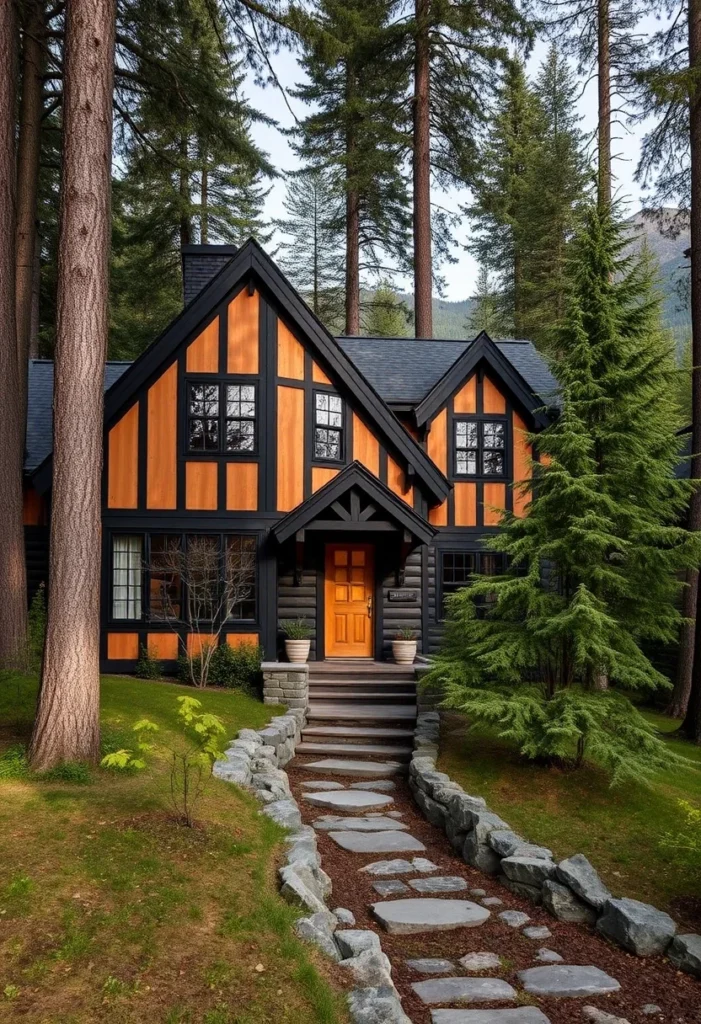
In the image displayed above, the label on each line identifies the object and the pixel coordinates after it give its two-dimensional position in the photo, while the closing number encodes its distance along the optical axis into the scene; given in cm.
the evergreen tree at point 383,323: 4428
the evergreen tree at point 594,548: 861
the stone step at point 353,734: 1160
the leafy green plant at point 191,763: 629
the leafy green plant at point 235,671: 1368
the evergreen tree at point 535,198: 2989
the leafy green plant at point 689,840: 616
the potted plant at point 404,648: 1464
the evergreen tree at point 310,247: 3766
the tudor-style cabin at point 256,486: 1430
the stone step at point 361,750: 1108
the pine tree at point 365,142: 2217
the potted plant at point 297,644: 1407
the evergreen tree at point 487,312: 3431
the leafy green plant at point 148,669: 1404
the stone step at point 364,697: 1306
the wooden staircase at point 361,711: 1138
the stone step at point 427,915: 610
